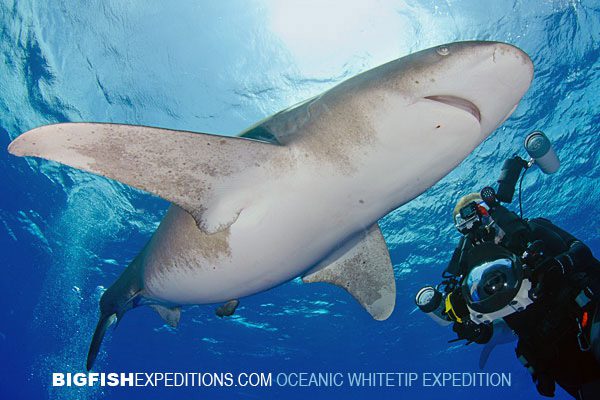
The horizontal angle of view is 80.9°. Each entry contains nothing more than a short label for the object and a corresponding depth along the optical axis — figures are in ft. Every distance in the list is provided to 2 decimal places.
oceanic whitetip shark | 7.70
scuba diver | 10.05
